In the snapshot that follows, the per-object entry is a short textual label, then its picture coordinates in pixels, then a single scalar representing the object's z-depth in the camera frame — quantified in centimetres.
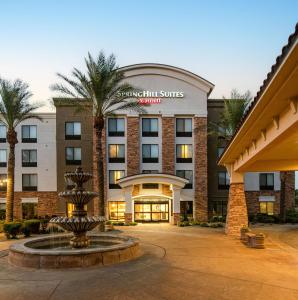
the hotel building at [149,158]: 3653
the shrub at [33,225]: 2471
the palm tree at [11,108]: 2791
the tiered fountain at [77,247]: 1345
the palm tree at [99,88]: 2567
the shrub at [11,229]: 2320
